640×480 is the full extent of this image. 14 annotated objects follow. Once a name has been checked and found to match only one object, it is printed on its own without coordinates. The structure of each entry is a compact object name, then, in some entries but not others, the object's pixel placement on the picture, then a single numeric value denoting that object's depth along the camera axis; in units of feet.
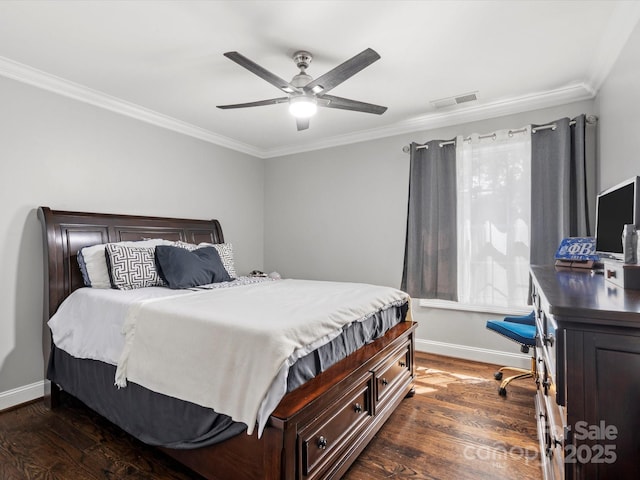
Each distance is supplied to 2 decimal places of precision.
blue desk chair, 8.14
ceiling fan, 6.34
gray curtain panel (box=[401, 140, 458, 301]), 11.51
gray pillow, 8.89
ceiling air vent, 10.11
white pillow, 8.71
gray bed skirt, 5.30
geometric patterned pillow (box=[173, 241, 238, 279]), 10.75
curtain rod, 9.43
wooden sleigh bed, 4.65
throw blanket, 4.73
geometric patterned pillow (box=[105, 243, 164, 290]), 8.58
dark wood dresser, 2.96
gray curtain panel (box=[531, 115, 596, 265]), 9.50
